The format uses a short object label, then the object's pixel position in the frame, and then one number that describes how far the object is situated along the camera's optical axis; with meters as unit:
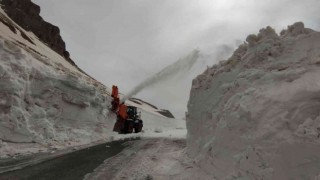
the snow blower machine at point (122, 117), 17.88
